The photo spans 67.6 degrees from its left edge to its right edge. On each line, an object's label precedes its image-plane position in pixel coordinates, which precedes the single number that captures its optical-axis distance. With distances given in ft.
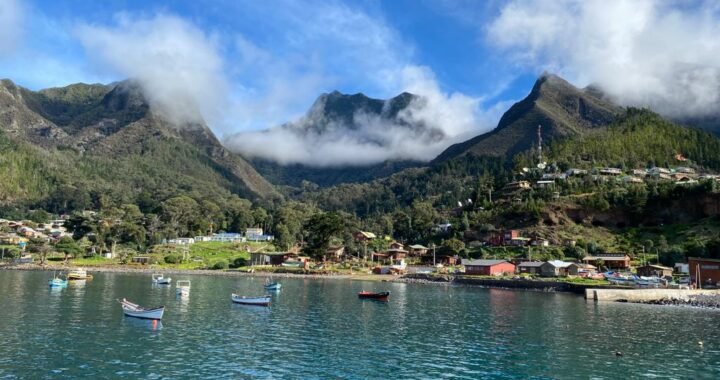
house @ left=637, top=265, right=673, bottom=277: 394.73
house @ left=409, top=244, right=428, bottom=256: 596.70
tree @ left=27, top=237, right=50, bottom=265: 558.15
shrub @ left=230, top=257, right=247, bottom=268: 551.59
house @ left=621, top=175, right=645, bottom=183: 645.51
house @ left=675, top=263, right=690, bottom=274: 410.25
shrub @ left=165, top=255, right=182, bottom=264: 560.20
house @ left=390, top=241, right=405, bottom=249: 609.29
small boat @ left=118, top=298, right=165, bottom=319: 192.44
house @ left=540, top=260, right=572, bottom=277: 434.30
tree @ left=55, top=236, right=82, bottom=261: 561.84
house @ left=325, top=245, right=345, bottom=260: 590.14
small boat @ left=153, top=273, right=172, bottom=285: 367.60
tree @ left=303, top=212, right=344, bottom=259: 517.96
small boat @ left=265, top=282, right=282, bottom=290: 330.98
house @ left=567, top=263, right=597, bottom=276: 435.53
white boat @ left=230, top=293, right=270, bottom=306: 249.96
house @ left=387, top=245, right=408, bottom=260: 583.17
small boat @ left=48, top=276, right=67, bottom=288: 320.74
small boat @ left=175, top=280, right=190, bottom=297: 280.16
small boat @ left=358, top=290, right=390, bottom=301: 288.51
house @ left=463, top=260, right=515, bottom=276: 456.86
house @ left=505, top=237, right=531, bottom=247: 547.90
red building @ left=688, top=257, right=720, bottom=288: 351.25
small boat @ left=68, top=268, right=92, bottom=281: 381.19
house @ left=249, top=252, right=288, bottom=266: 583.99
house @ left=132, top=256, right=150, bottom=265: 563.48
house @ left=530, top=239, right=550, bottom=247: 539.70
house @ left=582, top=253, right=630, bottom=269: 454.40
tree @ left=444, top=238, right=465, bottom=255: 548.72
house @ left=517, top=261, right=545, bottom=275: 452.76
